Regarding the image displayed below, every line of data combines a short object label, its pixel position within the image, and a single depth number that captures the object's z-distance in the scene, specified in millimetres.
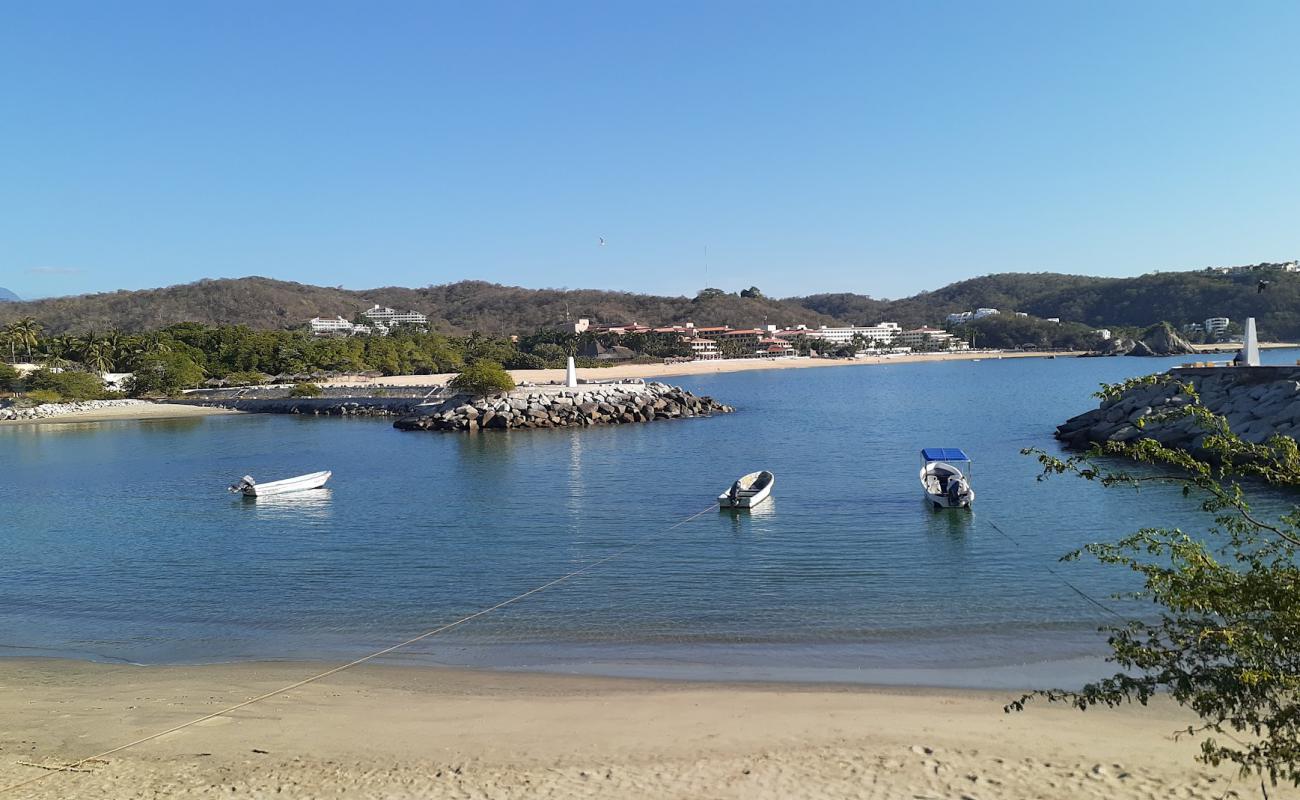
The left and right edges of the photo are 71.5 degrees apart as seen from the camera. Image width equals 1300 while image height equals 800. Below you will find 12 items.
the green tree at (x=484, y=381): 54562
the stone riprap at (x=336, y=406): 63347
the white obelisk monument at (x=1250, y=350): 36312
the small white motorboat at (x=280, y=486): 28266
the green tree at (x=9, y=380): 71581
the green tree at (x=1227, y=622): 4984
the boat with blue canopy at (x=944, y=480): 22984
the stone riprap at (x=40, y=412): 62656
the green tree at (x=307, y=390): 70938
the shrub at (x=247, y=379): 81188
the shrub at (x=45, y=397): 66938
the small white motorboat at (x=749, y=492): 23672
